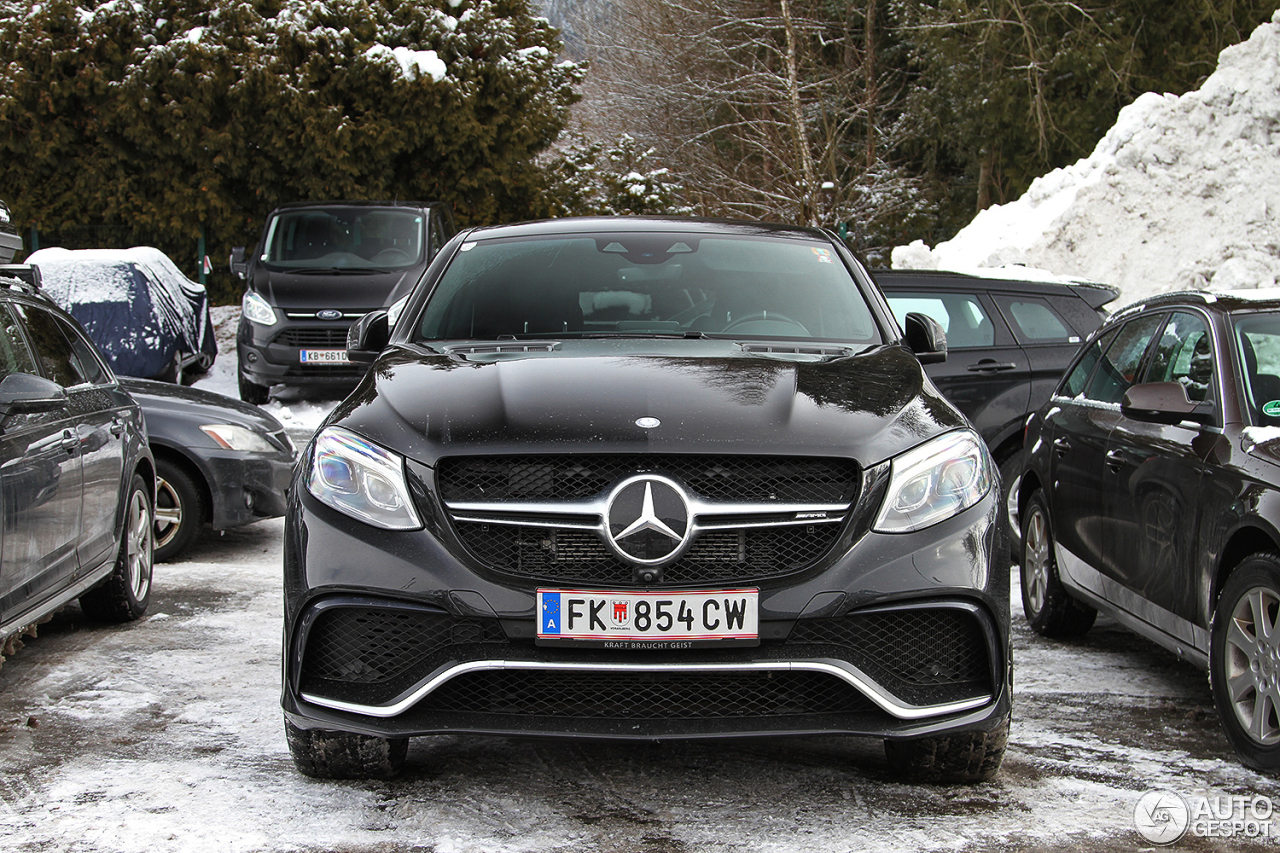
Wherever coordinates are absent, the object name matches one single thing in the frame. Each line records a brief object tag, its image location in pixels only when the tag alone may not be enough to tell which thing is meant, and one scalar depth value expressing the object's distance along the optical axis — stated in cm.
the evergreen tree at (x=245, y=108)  1848
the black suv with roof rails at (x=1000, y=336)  903
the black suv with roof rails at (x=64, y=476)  483
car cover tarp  1305
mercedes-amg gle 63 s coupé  356
